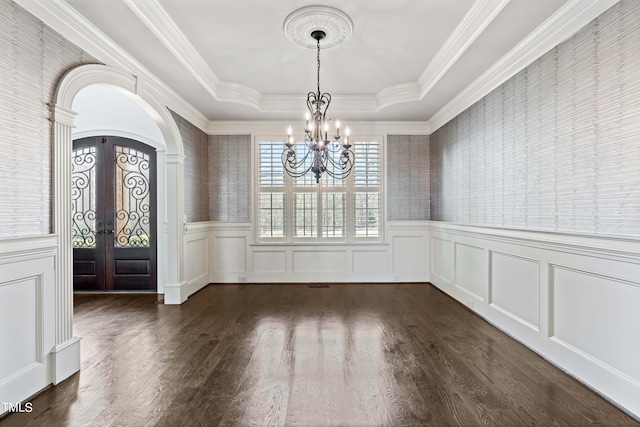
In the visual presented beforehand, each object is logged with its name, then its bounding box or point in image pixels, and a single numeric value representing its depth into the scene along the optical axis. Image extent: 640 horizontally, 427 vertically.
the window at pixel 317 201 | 5.97
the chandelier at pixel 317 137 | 3.32
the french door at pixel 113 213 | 5.44
